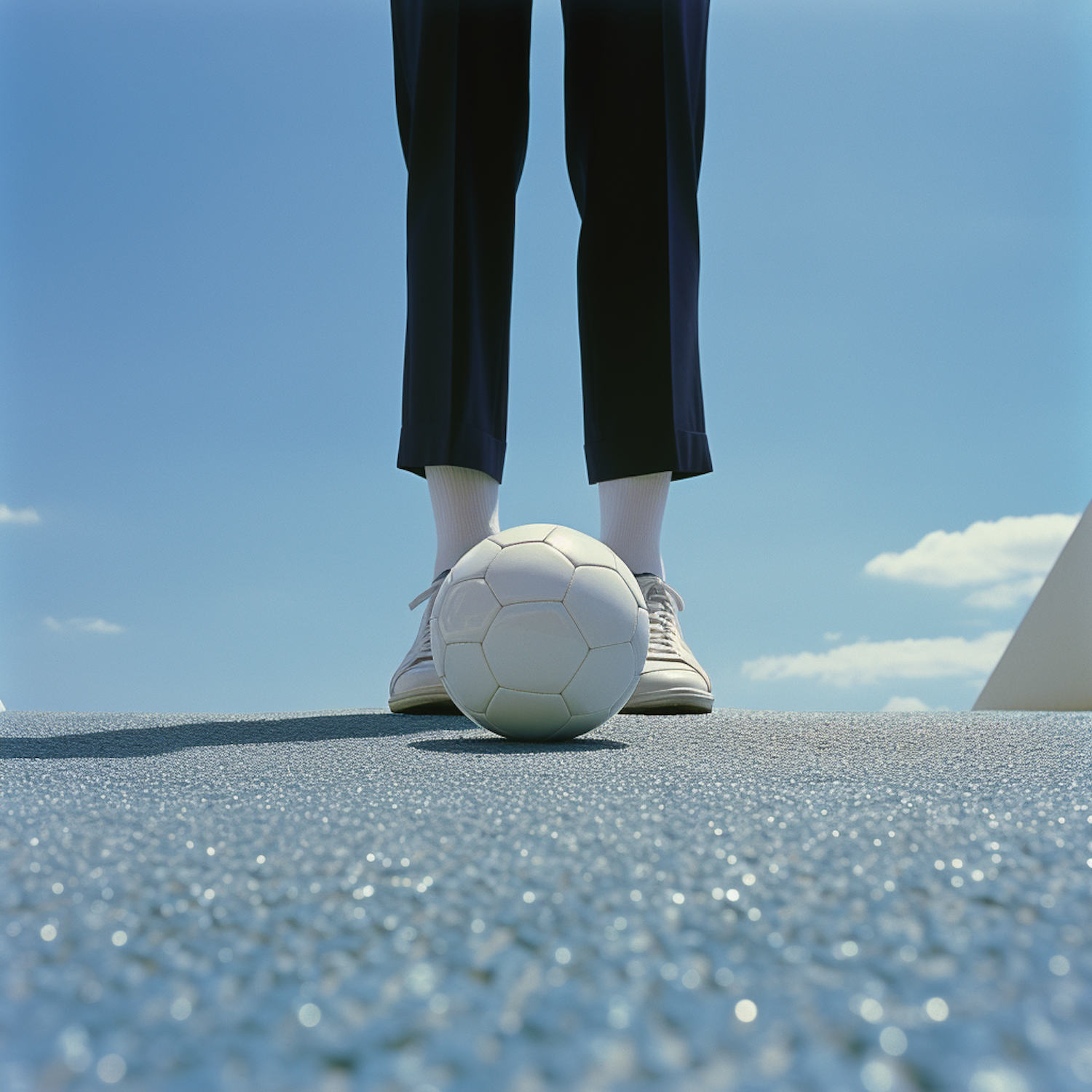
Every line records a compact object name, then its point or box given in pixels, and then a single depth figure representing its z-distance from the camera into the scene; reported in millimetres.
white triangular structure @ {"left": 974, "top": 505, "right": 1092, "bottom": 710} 2504
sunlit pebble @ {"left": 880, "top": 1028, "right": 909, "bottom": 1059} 285
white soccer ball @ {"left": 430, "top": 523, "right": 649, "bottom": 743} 1138
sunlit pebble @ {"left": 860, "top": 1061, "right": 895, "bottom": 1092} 266
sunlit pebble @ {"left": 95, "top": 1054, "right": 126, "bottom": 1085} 278
